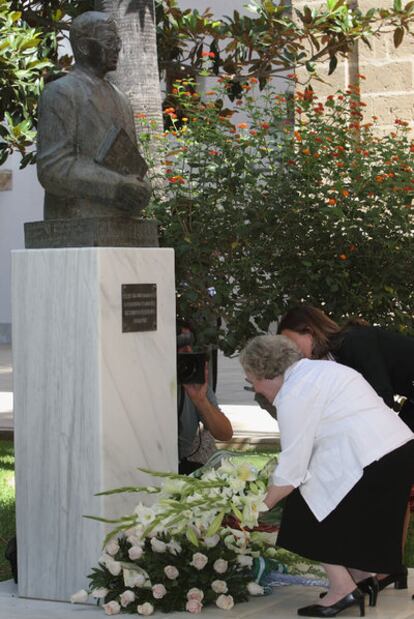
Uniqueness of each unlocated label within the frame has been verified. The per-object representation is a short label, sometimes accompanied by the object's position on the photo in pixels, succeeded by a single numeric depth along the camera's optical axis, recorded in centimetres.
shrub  884
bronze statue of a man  650
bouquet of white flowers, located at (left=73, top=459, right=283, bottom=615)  596
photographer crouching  748
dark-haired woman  651
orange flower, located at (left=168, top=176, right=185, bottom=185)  916
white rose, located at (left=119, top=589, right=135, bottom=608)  594
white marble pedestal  621
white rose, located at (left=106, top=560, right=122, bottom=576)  598
